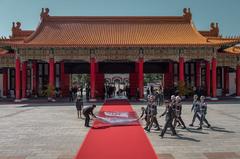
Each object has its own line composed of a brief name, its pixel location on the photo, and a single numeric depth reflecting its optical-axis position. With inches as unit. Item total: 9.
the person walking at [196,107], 290.7
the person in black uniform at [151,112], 270.4
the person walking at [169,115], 244.9
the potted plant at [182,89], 616.1
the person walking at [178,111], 274.8
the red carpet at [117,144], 185.5
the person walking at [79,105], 372.8
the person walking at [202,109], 282.0
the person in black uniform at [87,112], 304.3
